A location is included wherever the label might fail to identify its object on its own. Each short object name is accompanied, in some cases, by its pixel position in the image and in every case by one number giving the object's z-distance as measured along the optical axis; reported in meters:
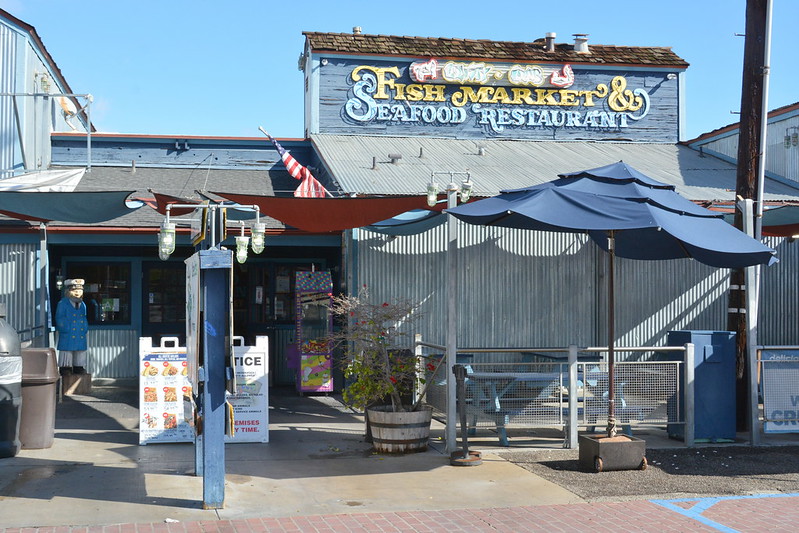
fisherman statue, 13.44
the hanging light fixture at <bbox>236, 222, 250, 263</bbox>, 9.09
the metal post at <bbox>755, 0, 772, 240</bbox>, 10.50
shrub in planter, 9.23
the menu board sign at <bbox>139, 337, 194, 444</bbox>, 9.52
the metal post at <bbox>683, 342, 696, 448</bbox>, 9.82
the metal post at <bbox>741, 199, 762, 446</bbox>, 9.98
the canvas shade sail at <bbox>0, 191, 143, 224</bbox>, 9.41
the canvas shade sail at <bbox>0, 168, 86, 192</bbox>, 10.66
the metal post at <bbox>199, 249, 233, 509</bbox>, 6.93
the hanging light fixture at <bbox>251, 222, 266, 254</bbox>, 8.18
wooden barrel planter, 9.19
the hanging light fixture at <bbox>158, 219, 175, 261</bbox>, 7.71
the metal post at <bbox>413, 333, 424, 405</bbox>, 9.64
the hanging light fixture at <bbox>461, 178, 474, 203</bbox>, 10.24
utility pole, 10.62
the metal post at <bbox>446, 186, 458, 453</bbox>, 9.30
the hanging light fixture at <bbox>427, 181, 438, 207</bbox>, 9.59
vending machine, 13.34
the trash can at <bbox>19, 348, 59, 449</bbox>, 9.20
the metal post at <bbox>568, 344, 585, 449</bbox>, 9.50
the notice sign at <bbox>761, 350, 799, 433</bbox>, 9.95
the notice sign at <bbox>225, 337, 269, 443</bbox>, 9.75
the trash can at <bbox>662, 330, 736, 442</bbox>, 10.00
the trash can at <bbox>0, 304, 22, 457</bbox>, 8.80
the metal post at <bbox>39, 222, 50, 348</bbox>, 12.94
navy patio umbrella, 8.10
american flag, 13.12
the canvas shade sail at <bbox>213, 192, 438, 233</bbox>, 9.70
